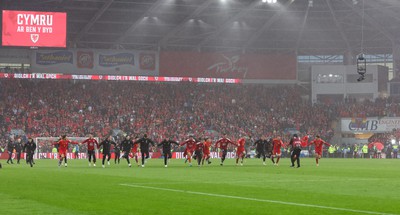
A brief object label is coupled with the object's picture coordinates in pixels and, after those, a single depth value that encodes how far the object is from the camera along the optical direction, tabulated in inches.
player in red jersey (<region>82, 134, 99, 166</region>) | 1915.5
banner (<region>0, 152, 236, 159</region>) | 2839.6
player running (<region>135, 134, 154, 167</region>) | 1888.5
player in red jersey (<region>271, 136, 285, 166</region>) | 2025.1
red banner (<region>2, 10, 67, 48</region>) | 2792.8
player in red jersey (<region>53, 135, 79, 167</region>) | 1876.2
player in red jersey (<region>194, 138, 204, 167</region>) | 1959.9
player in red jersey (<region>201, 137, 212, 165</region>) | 1989.2
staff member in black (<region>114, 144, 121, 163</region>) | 2208.7
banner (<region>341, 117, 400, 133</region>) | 3506.4
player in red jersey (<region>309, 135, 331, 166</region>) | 1937.7
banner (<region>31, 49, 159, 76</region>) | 3358.8
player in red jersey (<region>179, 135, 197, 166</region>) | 1985.7
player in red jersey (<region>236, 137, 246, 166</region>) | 2036.2
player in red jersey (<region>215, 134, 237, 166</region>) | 2000.5
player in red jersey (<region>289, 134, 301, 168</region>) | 1818.3
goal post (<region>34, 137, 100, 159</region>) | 2817.4
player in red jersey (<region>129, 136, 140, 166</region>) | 2034.9
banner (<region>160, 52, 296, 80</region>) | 3602.4
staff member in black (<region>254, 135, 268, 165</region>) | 2115.8
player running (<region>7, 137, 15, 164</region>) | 2272.1
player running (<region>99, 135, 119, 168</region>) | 1918.6
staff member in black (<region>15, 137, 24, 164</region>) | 2327.8
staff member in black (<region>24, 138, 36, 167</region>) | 1975.1
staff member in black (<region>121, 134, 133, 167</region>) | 1959.5
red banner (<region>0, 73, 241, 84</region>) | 3269.7
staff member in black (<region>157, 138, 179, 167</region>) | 1915.2
